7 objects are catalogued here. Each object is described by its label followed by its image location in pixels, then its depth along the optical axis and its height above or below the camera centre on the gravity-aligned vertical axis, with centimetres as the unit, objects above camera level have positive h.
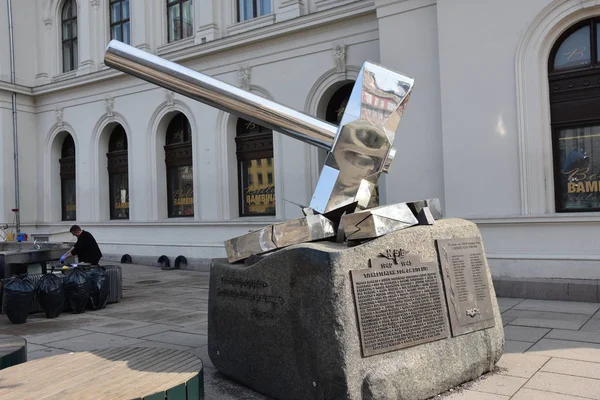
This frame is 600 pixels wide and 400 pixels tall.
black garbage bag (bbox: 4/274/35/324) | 825 -129
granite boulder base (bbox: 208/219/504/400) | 390 -103
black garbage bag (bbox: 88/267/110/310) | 923 -131
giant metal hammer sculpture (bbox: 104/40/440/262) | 482 +76
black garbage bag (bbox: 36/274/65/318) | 862 -129
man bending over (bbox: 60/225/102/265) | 1116 -72
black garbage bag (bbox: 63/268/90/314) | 895 -128
